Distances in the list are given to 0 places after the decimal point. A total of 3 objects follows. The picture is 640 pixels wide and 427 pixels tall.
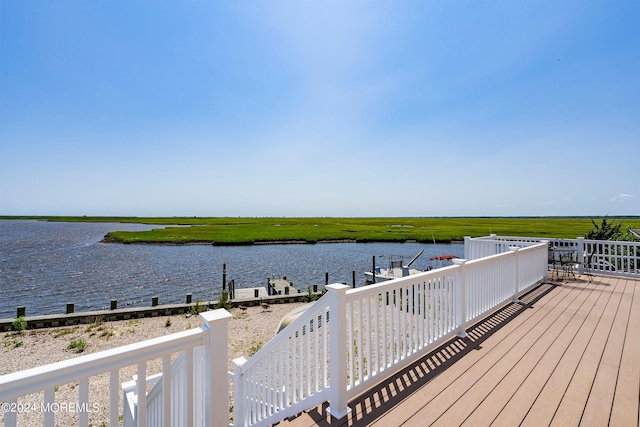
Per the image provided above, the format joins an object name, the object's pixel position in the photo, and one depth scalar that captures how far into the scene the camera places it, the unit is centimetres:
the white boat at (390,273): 1260
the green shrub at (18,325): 965
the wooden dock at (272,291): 1391
